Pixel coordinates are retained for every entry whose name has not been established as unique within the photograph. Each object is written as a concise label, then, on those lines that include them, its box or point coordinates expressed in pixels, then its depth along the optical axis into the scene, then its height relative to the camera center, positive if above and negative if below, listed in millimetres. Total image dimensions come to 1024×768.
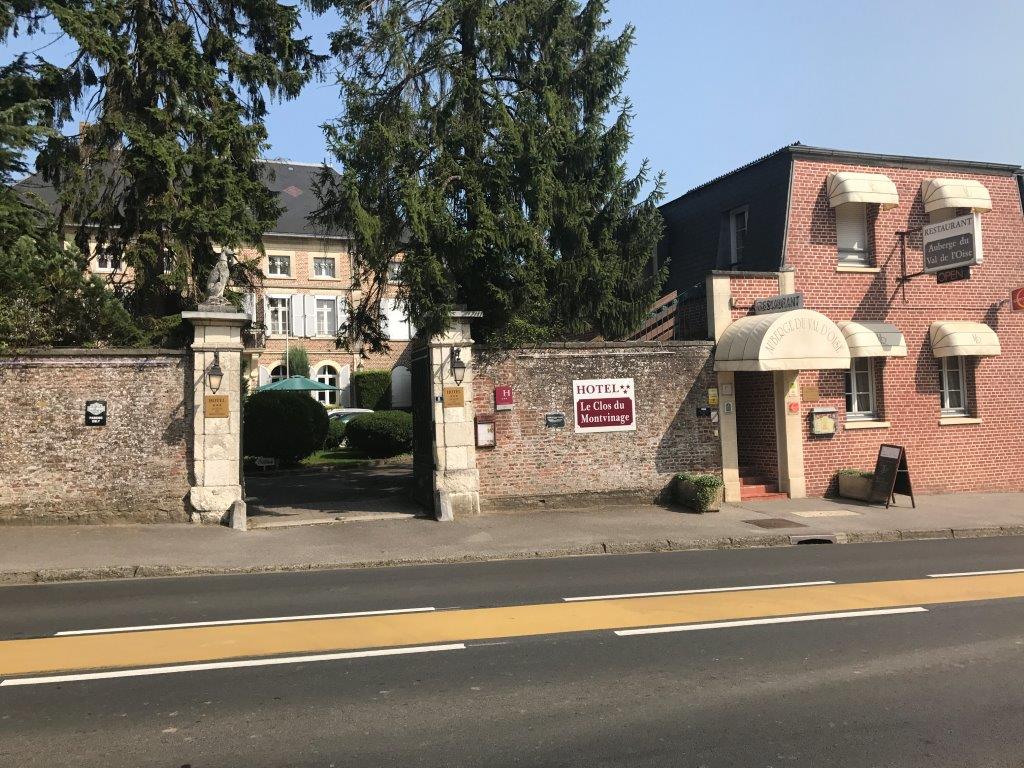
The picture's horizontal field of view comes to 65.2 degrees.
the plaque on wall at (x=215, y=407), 12883 +99
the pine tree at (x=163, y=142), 13406 +4735
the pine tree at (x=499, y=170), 13594 +4143
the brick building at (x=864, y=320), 15852 +1573
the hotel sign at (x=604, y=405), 14734 -45
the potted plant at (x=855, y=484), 15812 -1742
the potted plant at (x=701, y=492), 14422 -1666
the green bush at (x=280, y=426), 21000 -394
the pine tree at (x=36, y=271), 10992 +2178
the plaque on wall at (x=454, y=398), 14008 +156
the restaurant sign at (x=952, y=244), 15461 +2984
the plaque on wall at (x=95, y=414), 12672 +24
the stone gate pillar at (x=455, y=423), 13945 -282
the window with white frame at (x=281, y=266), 40344 +7347
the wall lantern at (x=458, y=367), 14008 +695
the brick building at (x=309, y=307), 39875 +5248
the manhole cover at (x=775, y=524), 13359 -2116
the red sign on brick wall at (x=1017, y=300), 17781 +2054
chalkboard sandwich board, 15250 -1571
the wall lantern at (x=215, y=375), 12906 +611
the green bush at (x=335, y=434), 26734 -807
